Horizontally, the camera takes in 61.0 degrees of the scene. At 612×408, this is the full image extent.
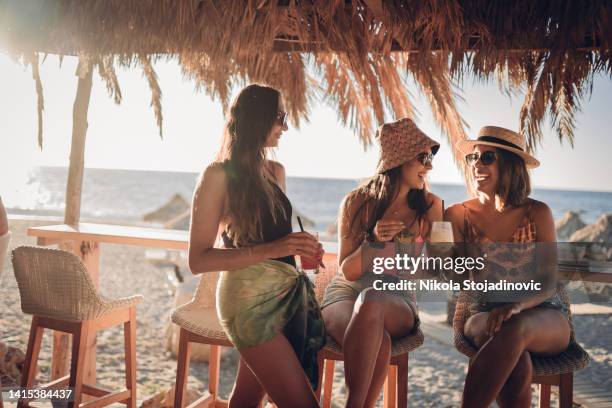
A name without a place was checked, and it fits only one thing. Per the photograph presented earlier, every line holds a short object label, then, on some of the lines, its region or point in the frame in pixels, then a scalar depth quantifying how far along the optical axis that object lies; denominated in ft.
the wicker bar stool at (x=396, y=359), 7.91
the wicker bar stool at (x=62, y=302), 9.30
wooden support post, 14.74
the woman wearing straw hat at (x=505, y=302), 7.40
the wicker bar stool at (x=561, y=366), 7.58
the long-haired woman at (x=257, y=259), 6.46
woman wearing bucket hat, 7.41
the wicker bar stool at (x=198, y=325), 9.08
